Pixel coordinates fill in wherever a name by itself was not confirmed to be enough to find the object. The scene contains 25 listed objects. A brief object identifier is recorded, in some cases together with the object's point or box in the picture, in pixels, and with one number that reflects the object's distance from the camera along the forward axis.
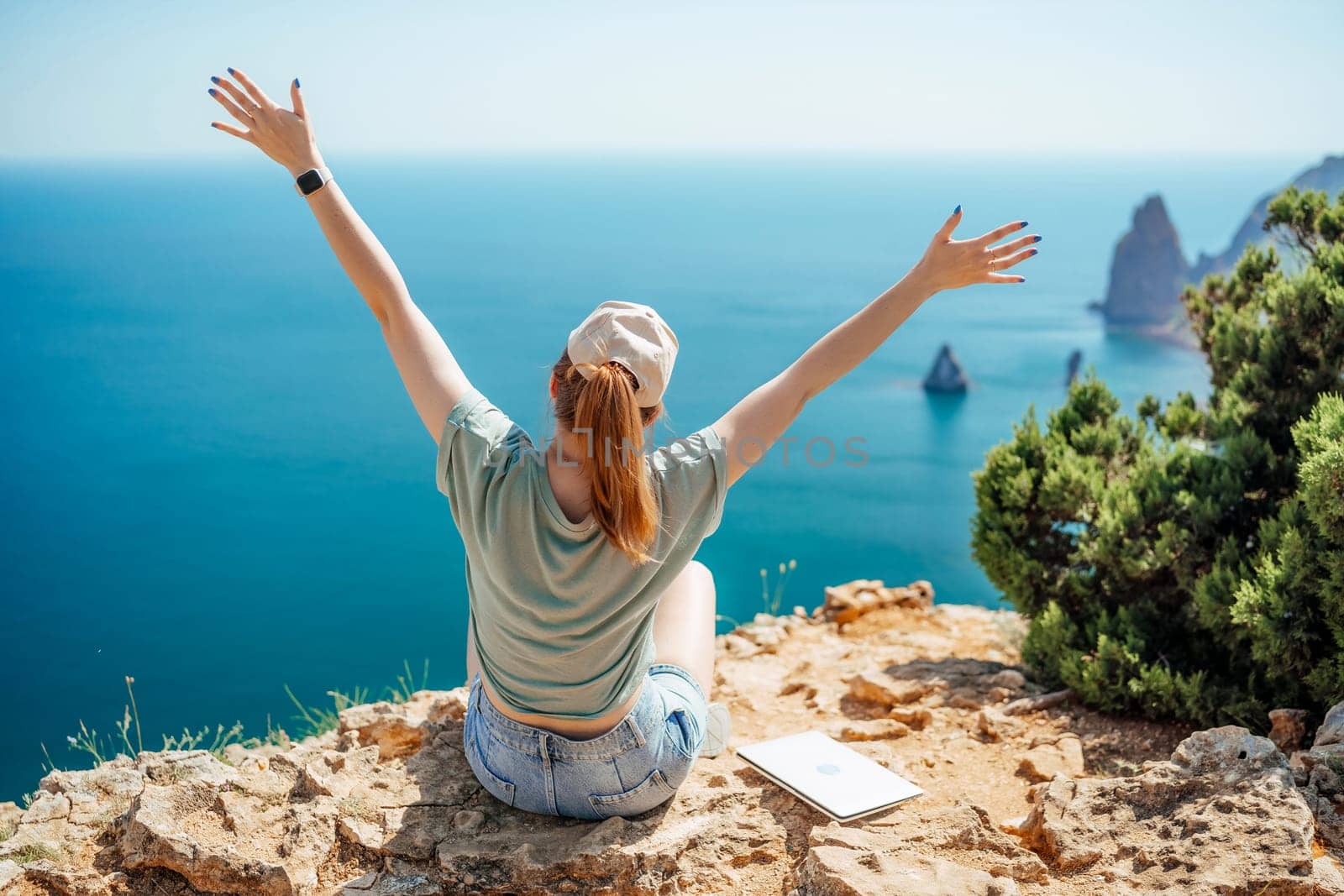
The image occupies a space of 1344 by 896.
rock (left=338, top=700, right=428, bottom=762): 2.69
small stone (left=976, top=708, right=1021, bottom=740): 3.10
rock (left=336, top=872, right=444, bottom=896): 1.97
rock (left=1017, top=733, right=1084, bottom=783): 2.78
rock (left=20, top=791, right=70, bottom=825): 2.24
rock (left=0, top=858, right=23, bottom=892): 1.97
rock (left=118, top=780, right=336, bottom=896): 1.96
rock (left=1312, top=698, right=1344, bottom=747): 2.35
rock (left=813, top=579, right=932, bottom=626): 4.91
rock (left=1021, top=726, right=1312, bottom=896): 1.87
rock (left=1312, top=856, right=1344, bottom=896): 1.82
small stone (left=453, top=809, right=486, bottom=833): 2.12
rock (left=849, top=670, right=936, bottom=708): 3.45
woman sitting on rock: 1.79
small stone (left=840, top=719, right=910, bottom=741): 3.11
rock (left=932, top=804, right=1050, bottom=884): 2.01
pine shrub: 2.75
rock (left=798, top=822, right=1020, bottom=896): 1.83
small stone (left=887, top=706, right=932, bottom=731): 3.24
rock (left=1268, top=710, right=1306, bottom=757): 2.72
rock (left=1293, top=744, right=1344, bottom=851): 2.09
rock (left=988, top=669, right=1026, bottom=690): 3.48
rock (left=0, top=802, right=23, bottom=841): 2.25
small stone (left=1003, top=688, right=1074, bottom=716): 3.28
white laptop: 2.27
